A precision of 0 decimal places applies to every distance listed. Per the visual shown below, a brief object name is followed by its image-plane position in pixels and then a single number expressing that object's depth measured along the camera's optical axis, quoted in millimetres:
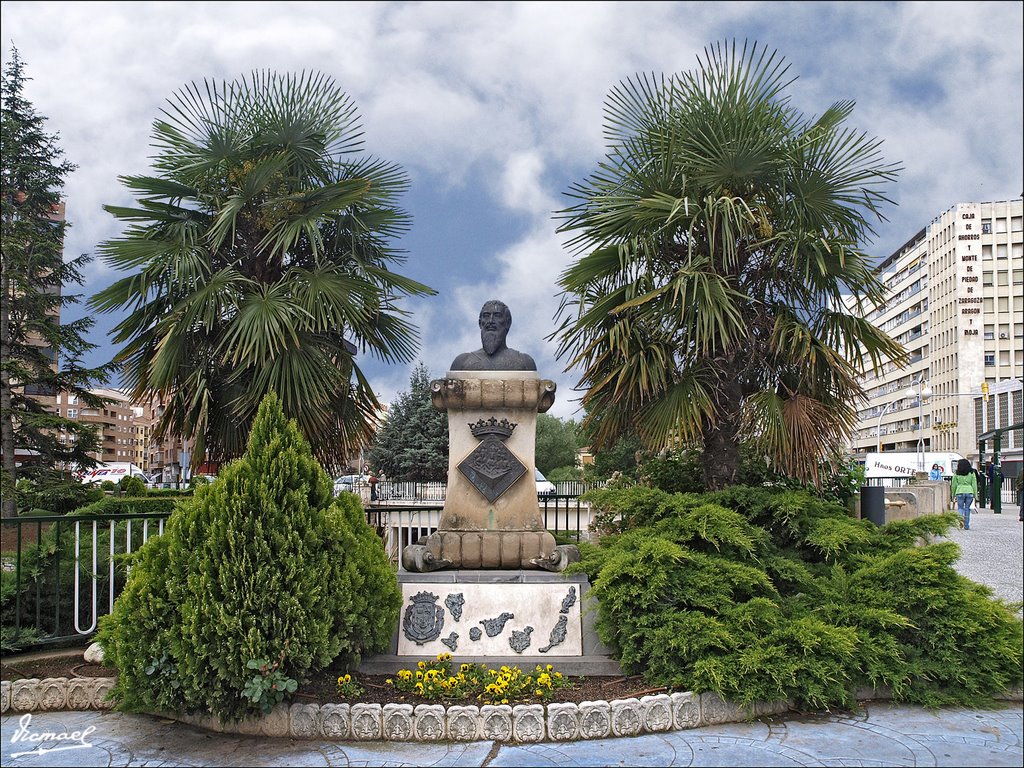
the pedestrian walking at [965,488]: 18875
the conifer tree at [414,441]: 33000
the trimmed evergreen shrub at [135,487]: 15023
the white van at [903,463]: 33938
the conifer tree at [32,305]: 11820
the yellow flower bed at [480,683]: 5352
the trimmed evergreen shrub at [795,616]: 5453
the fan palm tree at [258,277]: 9766
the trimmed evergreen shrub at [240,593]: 4996
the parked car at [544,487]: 26434
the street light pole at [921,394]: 30925
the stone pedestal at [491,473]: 7574
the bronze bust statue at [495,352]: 8047
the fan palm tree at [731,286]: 7887
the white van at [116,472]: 46531
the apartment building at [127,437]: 97338
